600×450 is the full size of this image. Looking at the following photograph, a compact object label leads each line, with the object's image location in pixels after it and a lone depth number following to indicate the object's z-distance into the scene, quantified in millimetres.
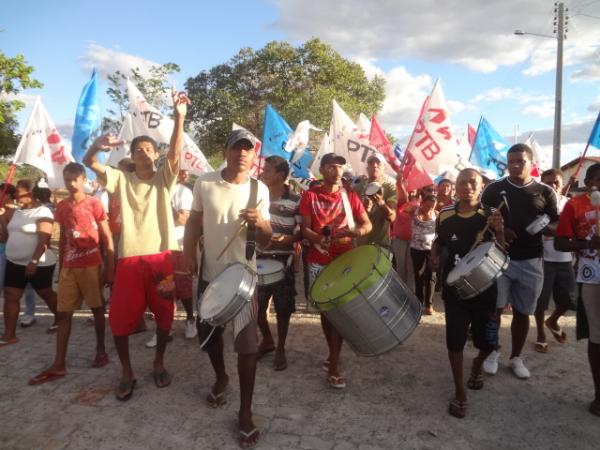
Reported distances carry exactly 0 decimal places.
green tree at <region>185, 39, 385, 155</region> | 29062
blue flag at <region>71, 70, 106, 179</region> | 6629
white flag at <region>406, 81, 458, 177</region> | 6254
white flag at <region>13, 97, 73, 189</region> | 6562
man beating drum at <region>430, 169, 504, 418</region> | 3547
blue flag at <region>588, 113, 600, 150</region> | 6262
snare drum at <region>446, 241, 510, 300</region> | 3230
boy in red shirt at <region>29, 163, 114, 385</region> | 4164
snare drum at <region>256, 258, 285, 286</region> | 4055
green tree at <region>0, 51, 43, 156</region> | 17312
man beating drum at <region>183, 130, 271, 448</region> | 3182
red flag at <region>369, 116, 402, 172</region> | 8156
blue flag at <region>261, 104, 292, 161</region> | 8688
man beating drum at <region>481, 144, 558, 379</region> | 4059
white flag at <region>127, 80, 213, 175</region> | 7613
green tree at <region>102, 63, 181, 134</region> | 24531
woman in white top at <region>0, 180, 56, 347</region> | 5027
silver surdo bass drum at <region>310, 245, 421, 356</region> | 3260
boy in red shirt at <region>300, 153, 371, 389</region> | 3973
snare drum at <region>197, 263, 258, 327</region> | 2902
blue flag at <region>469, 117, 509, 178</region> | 8719
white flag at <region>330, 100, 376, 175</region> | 8047
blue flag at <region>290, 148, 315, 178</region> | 9602
